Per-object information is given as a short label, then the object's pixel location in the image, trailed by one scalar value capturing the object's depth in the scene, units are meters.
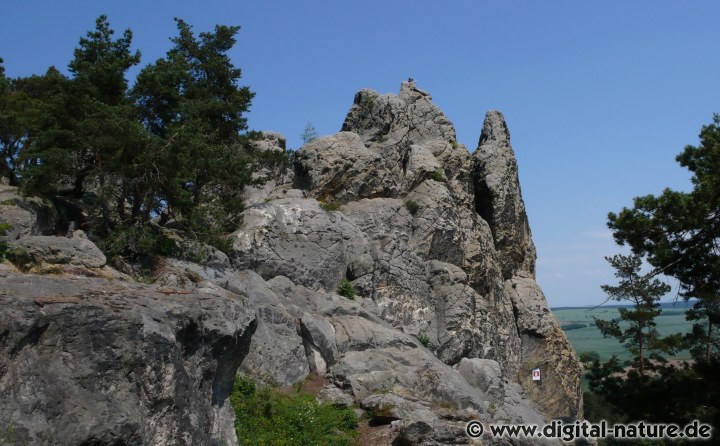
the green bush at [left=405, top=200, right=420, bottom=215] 36.16
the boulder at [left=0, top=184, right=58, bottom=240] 20.89
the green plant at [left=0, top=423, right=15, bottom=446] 11.16
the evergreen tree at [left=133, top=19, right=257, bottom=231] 24.70
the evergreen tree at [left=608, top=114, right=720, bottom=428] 18.53
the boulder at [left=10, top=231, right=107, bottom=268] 16.39
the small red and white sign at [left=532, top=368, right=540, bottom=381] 39.72
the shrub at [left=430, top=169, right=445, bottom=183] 38.09
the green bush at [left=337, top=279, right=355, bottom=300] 28.52
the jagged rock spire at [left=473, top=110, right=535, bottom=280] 43.66
